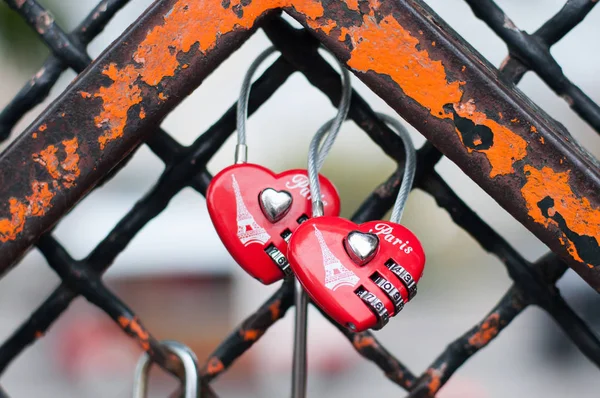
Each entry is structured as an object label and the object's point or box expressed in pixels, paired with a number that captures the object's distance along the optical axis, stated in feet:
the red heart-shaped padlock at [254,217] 1.48
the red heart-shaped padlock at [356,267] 1.40
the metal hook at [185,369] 1.56
